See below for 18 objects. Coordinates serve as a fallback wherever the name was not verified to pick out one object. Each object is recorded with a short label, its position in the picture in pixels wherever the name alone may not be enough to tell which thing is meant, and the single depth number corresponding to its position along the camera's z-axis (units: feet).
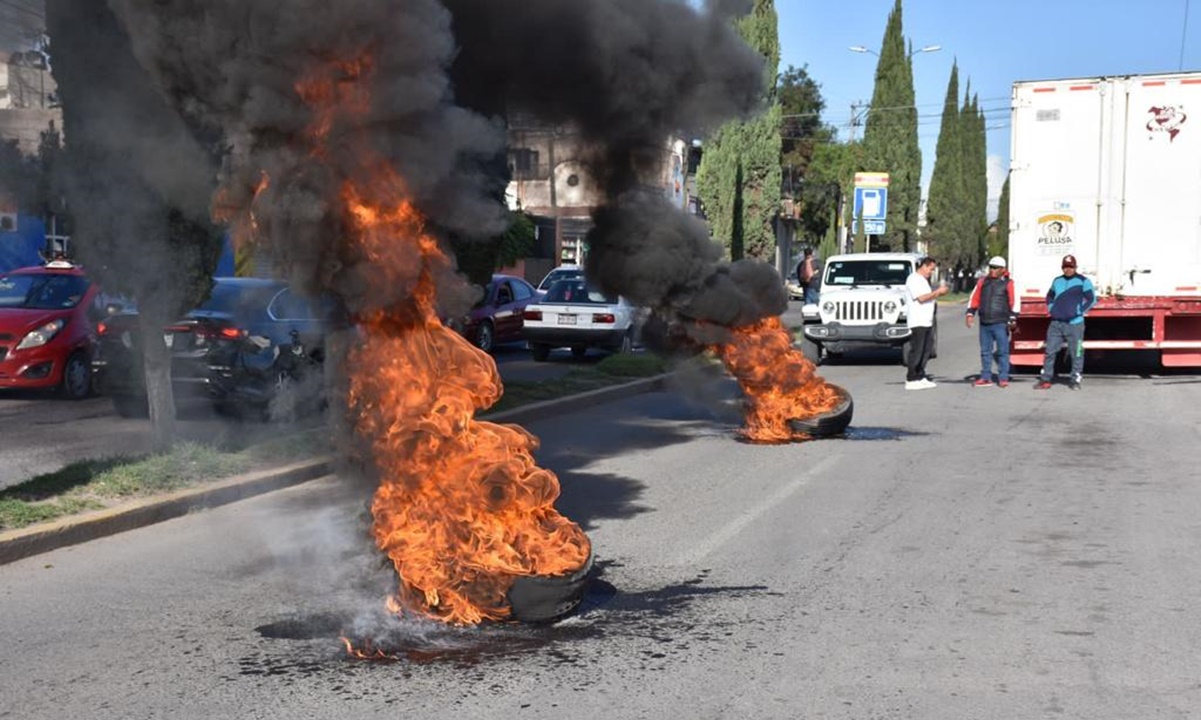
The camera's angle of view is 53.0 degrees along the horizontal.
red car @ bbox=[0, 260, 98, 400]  44.80
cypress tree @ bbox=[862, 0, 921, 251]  184.55
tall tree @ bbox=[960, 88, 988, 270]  239.91
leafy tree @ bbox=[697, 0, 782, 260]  94.02
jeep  64.08
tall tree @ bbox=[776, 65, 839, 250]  224.74
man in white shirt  53.47
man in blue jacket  53.78
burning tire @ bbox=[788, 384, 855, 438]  38.04
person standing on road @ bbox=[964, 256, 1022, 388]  54.85
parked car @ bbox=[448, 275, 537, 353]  70.13
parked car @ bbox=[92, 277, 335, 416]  35.42
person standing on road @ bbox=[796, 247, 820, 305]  71.05
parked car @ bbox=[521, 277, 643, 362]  67.41
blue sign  131.75
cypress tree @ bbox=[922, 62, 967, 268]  227.20
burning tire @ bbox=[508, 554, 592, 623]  17.88
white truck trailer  56.49
